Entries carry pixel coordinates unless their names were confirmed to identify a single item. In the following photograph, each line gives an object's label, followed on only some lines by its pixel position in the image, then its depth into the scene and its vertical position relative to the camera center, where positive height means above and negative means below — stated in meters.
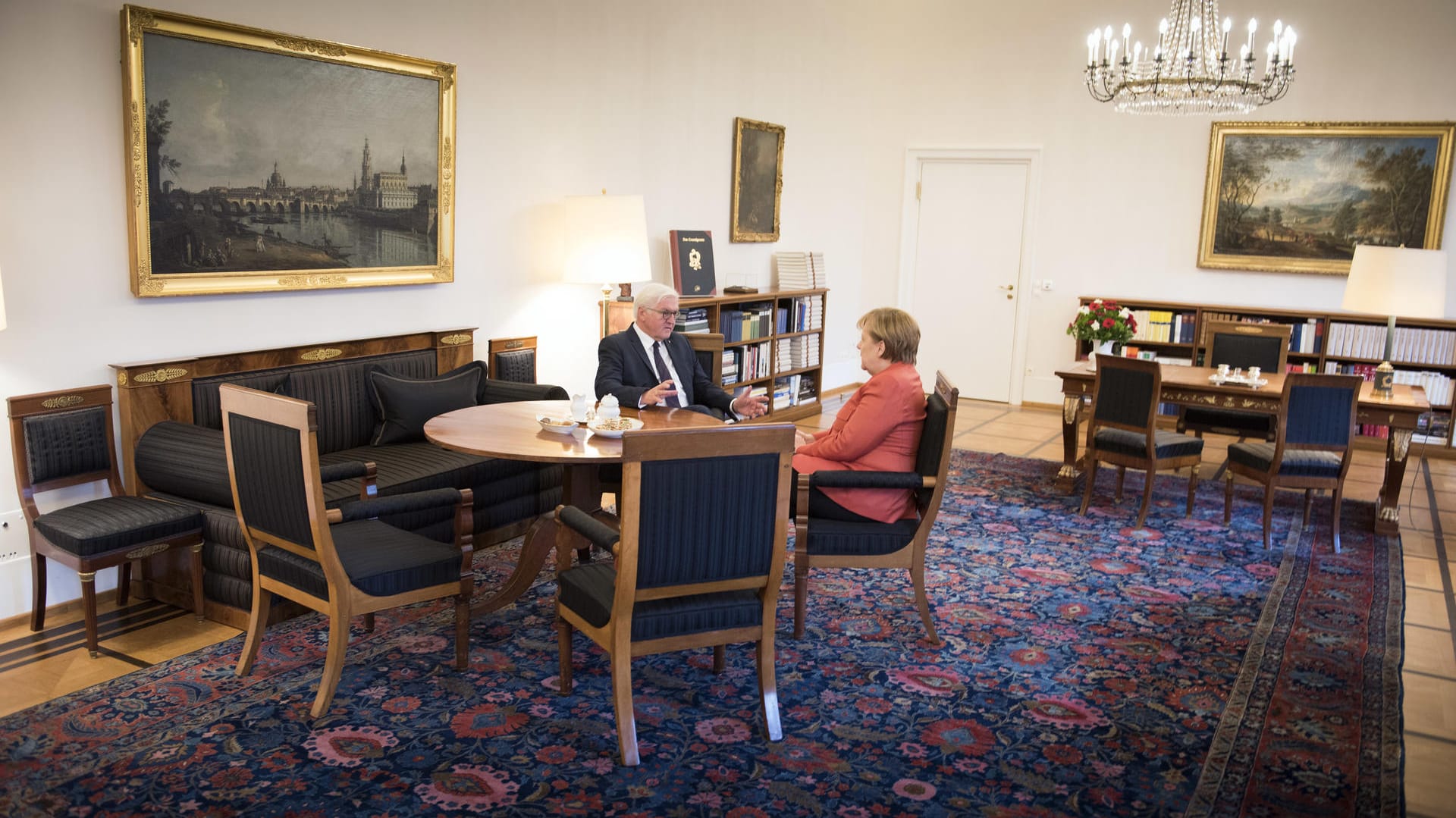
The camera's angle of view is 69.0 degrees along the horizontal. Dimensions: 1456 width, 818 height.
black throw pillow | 5.01 -0.80
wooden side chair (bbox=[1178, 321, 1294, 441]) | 6.89 -0.60
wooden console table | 5.75 -0.76
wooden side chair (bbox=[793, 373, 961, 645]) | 3.90 -1.02
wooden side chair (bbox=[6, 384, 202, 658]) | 3.74 -1.05
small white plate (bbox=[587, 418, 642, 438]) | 3.97 -0.70
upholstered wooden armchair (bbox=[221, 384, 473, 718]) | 3.22 -1.00
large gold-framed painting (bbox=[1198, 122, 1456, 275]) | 8.19 +0.64
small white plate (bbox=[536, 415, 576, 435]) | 4.05 -0.70
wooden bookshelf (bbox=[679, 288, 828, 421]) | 7.73 -0.74
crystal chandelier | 6.27 +1.34
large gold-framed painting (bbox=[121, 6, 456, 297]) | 4.22 +0.30
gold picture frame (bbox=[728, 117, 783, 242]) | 8.05 +0.53
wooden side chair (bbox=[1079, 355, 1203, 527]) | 5.86 -0.92
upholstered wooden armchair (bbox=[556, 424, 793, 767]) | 2.90 -0.86
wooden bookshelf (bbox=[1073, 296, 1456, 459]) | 8.09 -0.57
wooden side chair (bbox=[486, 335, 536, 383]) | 5.95 -0.68
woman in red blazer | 3.97 -0.63
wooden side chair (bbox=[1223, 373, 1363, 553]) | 5.50 -0.86
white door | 9.84 -0.09
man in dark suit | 4.84 -0.57
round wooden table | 3.71 -0.73
